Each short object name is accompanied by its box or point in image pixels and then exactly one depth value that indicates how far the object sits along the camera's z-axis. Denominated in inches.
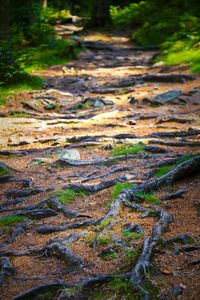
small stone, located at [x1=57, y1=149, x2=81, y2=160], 358.3
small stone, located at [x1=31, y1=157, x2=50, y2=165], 350.0
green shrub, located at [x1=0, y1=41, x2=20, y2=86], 586.9
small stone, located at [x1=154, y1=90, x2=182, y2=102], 557.0
